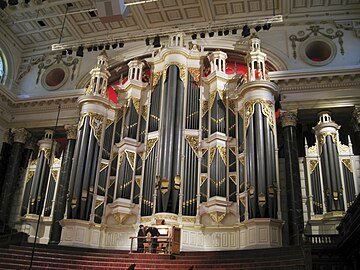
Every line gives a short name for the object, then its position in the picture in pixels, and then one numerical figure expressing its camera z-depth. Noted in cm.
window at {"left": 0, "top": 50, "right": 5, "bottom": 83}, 1882
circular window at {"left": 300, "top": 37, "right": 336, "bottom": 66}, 1642
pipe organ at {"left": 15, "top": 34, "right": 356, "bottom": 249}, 1340
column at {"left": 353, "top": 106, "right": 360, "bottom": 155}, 1424
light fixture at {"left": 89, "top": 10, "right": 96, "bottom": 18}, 1798
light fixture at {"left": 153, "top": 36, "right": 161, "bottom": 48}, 1539
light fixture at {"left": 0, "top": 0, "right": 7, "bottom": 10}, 1280
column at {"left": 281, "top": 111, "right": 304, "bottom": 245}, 1309
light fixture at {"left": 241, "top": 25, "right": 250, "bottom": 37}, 1440
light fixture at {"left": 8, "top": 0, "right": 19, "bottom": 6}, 1305
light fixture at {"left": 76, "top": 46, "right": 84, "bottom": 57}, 1570
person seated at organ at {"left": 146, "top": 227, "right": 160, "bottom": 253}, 1229
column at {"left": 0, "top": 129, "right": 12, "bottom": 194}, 1692
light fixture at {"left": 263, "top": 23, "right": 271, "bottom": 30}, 1433
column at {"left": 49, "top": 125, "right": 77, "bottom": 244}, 1493
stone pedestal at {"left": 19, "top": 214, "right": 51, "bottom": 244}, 1608
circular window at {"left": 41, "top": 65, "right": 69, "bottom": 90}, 1897
